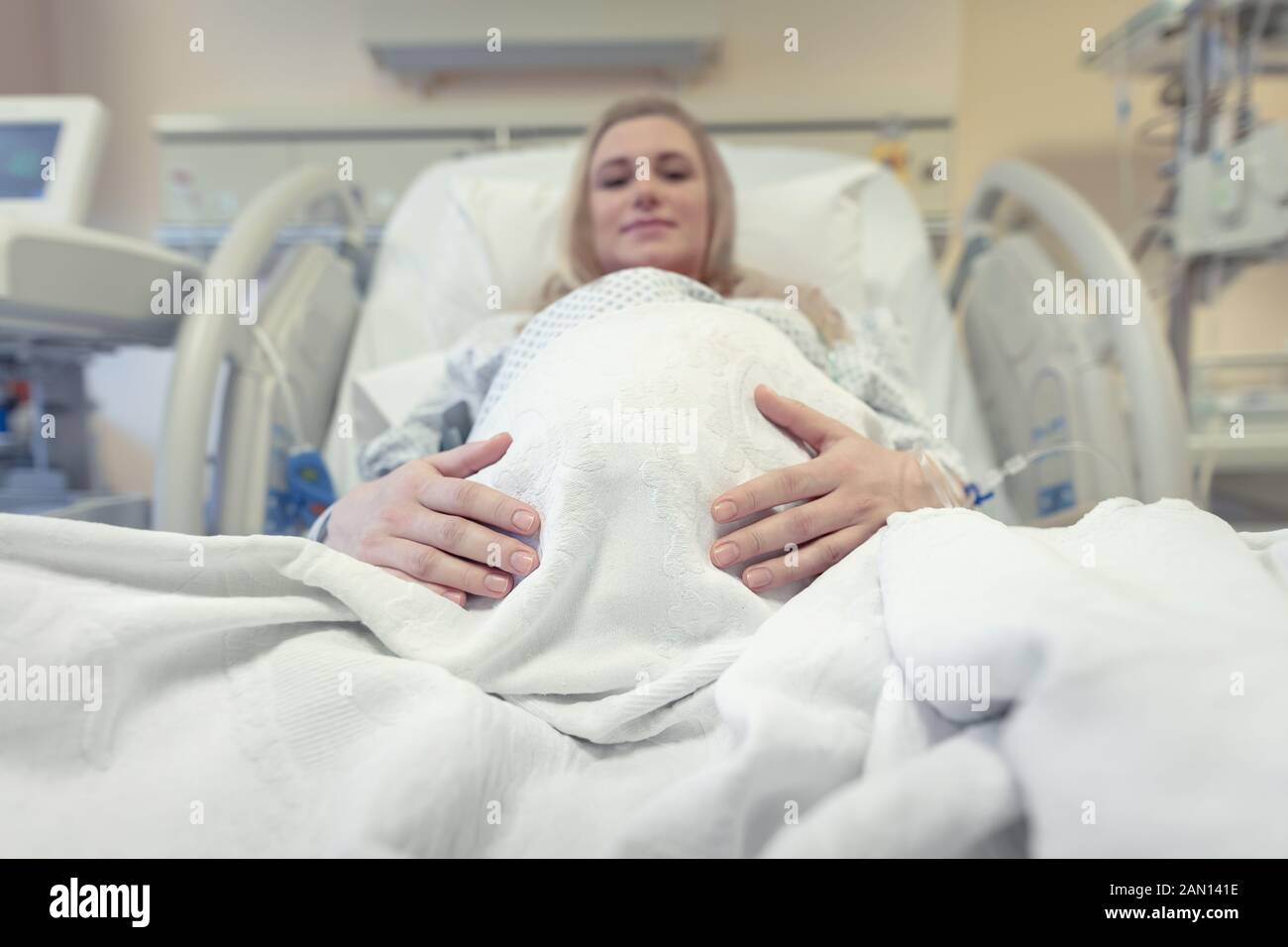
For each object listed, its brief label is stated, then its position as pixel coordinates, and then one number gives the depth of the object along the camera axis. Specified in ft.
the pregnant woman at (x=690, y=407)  2.10
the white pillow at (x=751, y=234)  4.71
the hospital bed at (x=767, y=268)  3.31
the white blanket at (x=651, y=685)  1.09
